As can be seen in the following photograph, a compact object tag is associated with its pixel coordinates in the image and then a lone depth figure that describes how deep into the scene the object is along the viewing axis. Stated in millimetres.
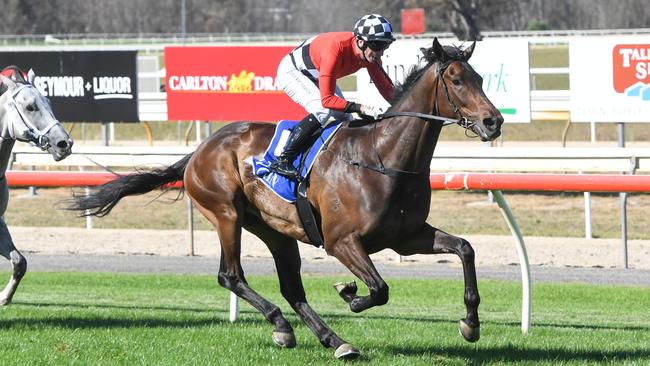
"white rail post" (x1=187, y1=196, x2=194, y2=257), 24780
